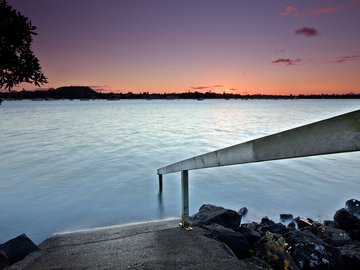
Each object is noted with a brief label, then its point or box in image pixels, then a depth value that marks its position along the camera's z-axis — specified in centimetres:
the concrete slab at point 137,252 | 295
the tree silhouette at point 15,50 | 491
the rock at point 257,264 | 296
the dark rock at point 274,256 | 320
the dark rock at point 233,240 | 370
